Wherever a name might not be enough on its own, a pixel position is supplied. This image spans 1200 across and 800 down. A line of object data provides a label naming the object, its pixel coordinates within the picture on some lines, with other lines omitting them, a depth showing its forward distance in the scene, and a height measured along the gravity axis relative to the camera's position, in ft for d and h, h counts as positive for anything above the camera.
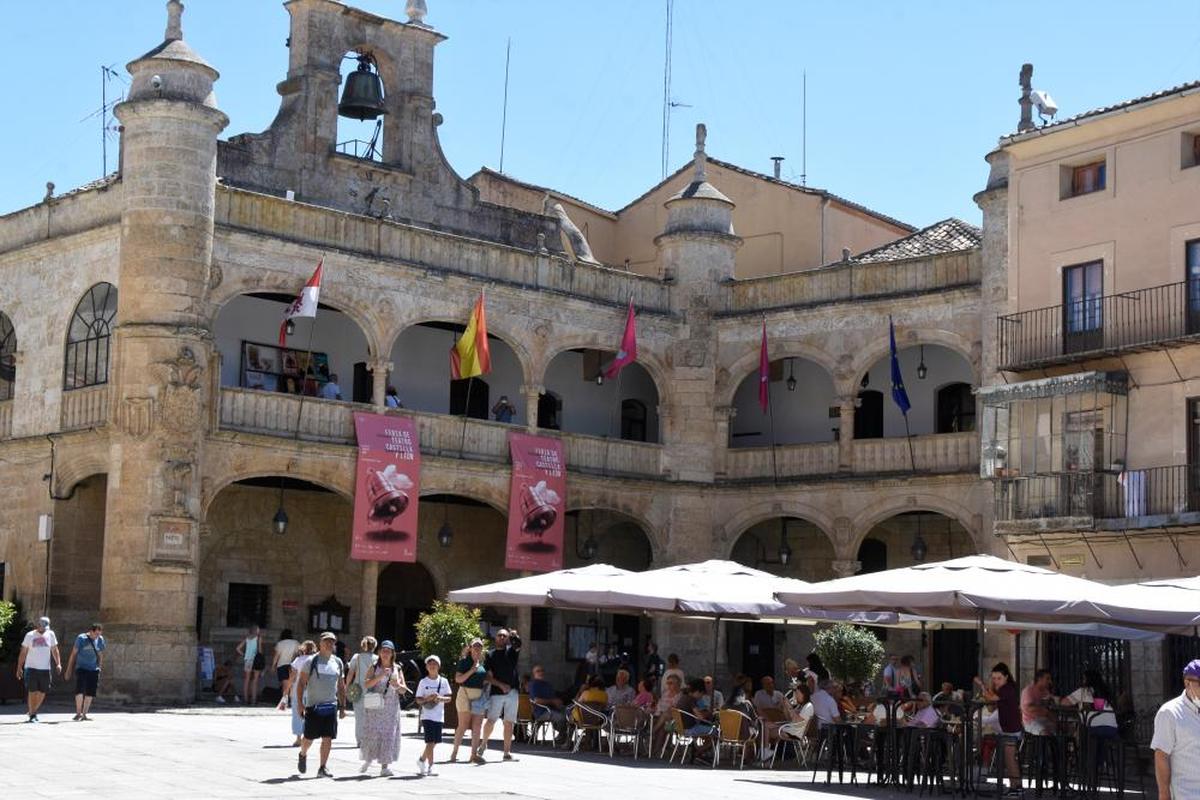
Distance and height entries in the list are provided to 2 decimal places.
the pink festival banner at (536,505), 109.40 +6.10
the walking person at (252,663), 96.63 -3.53
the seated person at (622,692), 75.20 -3.37
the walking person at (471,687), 65.16 -2.94
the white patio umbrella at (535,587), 74.59 +0.79
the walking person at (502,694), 65.82 -3.19
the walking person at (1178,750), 36.19 -2.38
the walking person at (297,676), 64.13 -2.78
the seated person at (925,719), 62.18 -3.35
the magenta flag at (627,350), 112.78 +15.99
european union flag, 108.17 +13.48
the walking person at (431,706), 59.93 -3.43
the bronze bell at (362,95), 111.86 +30.76
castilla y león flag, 98.07 +15.94
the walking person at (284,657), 91.76 -3.00
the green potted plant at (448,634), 86.33 -1.44
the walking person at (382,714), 58.29 -3.60
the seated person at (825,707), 69.10 -3.41
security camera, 102.94 +29.08
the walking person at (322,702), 56.44 -3.18
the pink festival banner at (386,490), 102.22 +6.26
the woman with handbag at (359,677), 59.16 -2.57
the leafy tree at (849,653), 95.30 -1.80
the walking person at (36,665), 77.97 -3.22
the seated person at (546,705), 74.33 -4.00
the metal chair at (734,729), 68.39 -4.29
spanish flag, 105.81 +14.62
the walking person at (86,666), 78.84 -3.23
